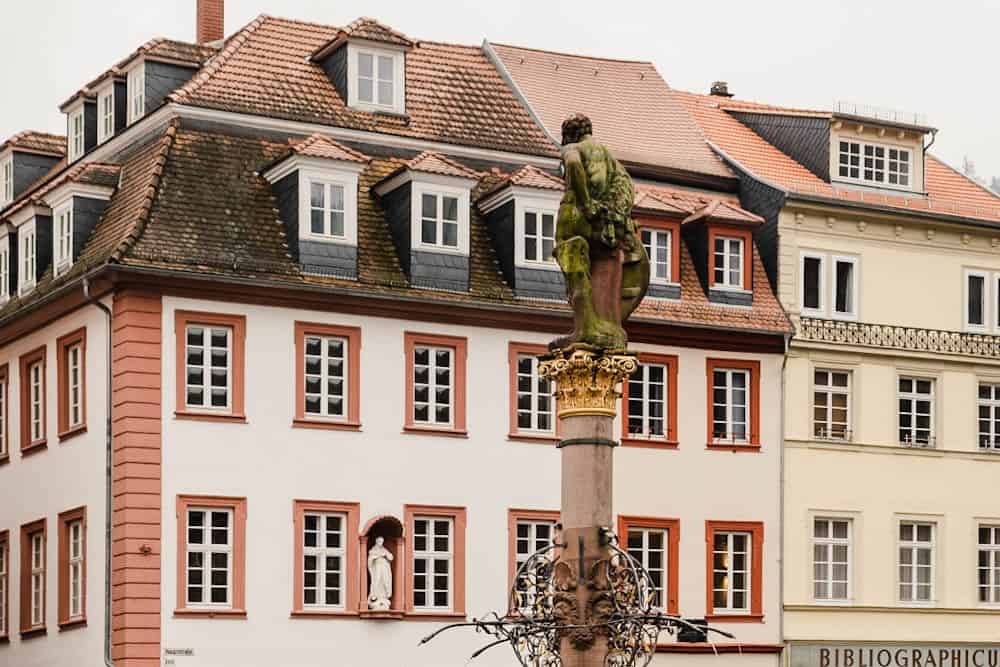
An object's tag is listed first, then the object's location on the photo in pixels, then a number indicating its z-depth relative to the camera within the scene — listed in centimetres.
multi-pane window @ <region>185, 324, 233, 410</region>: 4109
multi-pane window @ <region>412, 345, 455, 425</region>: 4344
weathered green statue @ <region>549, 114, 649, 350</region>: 2086
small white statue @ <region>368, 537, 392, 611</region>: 4209
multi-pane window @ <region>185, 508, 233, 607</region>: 4059
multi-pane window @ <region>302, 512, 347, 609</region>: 4178
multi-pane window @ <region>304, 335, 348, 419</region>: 4231
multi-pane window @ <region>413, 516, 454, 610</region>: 4291
